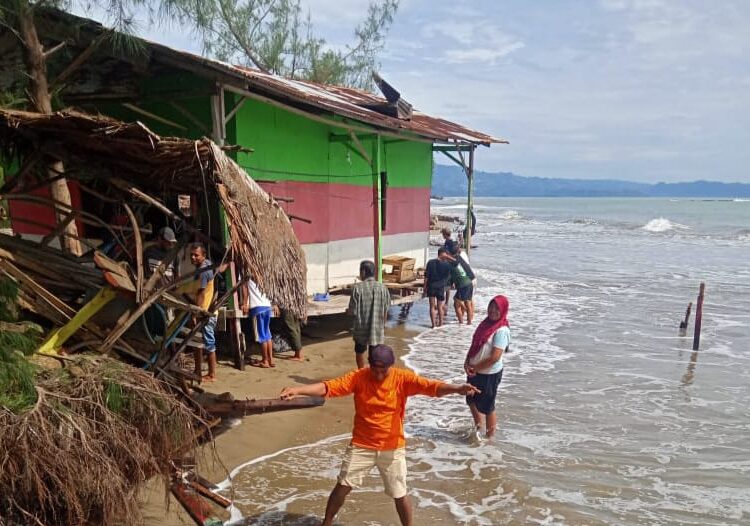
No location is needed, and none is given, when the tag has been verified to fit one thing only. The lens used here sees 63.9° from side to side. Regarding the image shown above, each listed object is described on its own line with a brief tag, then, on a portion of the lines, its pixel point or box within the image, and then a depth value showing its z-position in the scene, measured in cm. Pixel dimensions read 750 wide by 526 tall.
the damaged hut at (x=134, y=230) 427
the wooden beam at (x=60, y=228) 521
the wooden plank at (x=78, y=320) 426
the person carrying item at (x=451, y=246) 1239
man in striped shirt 772
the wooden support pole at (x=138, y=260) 439
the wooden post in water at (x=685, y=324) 1307
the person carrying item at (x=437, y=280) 1218
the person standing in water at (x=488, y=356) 619
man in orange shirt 448
